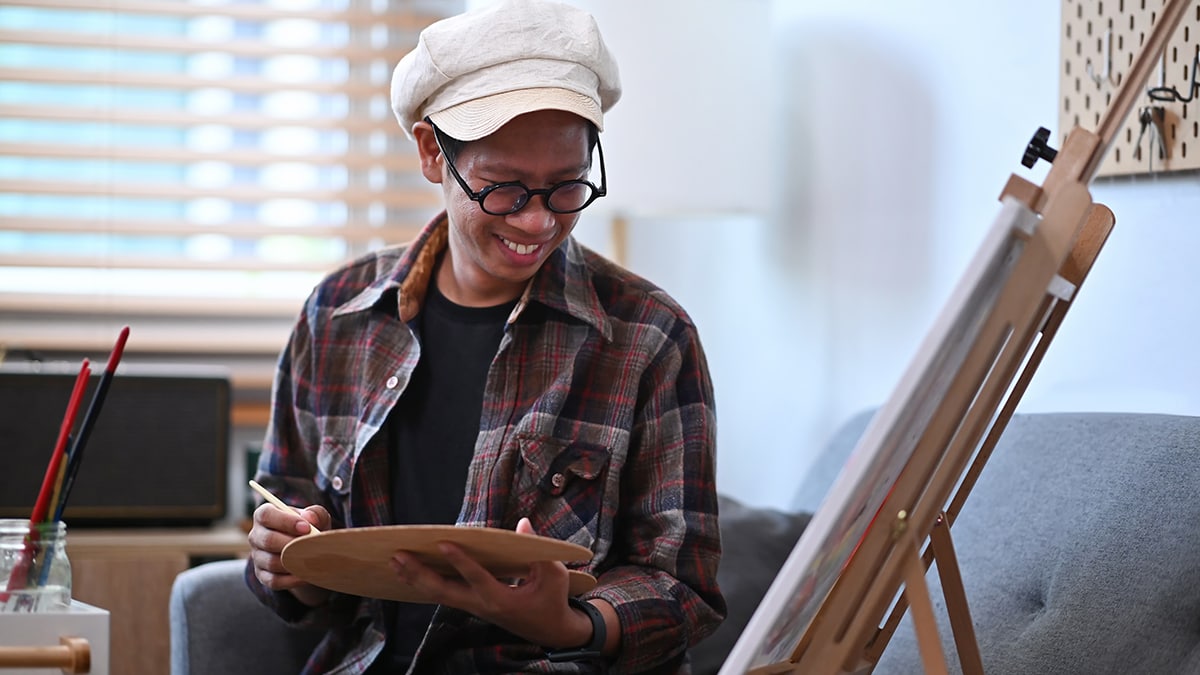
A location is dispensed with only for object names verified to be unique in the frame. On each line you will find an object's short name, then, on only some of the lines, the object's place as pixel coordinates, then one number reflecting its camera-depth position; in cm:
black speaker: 407
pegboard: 320
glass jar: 294
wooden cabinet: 404
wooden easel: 267
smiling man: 311
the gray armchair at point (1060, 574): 304
